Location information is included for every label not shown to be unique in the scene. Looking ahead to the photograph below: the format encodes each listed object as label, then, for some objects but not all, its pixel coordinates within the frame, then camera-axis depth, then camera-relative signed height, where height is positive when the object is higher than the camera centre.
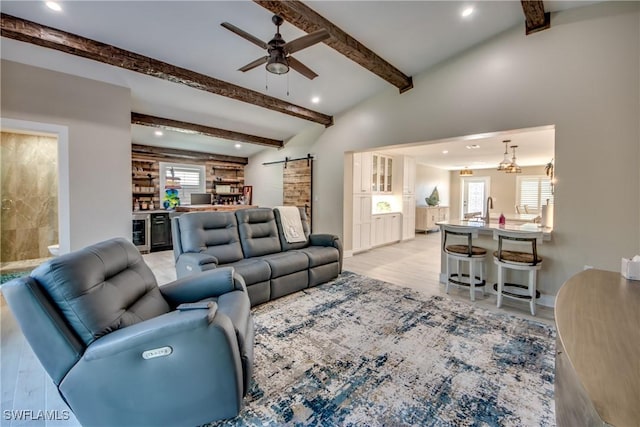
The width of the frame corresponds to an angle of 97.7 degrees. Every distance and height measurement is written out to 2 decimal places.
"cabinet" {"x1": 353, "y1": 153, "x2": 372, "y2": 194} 6.05 +0.65
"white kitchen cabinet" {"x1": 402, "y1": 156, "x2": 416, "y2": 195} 7.58 +0.78
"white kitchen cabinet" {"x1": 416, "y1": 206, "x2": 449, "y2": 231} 9.23 -0.48
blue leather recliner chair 1.31 -0.73
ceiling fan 2.51 +1.46
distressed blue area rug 1.64 -1.22
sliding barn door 6.59 +0.45
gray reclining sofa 3.14 -0.65
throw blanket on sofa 4.11 -0.35
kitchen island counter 3.34 -0.63
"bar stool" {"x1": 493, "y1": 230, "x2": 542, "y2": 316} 3.09 -0.67
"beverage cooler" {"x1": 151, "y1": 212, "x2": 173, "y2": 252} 6.40 -0.73
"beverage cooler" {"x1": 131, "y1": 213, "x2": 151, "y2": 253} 6.16 -0.69
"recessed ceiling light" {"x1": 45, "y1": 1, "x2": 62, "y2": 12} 2.73 +1.91
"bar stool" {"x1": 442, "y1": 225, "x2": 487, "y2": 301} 3.50 -0.65
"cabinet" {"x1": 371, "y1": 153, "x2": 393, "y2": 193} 6.84 +0.73
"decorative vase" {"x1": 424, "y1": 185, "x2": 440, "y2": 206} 9.36 +0.13
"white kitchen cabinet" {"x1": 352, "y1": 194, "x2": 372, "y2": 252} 6.10 -0.47
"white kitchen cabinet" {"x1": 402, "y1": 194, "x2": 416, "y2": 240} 7.66 -0.38
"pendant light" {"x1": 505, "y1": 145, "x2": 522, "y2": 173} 6.16 +0.79
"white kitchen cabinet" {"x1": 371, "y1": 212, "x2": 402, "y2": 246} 6.68 -0.66
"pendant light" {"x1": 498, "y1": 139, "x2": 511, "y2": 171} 6.03 +0.84
